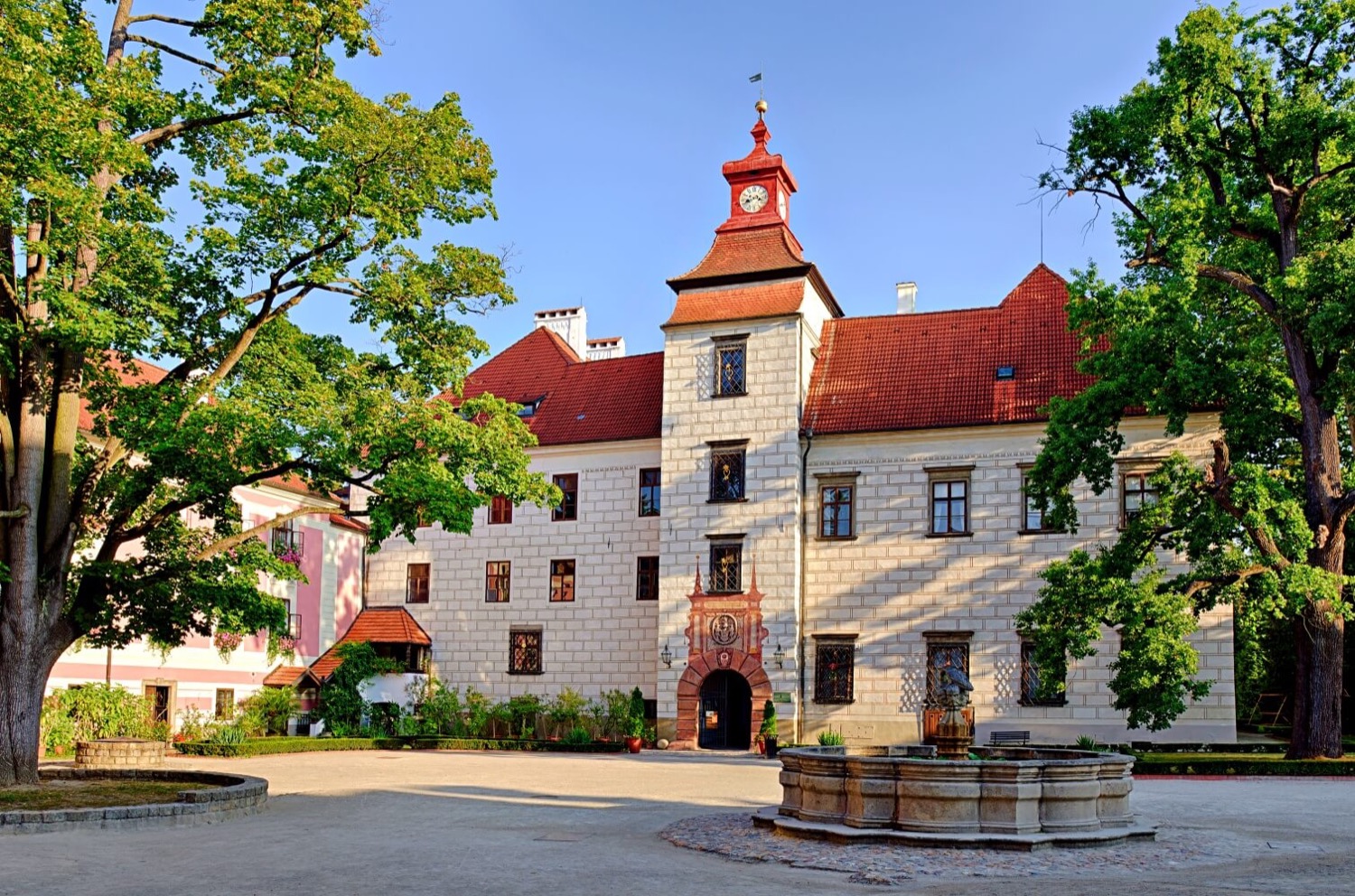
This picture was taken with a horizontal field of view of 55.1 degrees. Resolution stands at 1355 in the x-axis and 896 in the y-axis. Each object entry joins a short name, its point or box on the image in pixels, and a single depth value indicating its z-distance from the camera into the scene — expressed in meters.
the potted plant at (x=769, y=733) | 27.95
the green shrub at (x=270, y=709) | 30.95
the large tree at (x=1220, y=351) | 20.66
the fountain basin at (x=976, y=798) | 11.66
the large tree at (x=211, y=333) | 14.79
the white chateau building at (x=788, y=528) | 28.53
